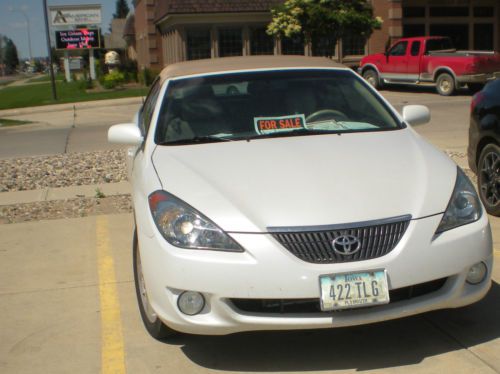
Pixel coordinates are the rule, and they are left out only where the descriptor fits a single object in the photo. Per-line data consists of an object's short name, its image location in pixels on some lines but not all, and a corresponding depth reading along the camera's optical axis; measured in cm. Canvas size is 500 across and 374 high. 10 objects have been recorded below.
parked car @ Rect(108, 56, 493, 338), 343
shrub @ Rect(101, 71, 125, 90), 3216
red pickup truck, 1958
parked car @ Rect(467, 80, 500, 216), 623
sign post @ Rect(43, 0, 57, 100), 2570
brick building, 2816
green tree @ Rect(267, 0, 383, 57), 2366
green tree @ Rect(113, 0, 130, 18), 12044
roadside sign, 3981
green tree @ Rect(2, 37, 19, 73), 16112
